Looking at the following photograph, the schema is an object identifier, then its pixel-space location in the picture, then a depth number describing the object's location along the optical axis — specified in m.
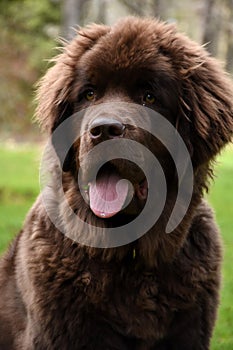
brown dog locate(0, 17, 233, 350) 4.18
